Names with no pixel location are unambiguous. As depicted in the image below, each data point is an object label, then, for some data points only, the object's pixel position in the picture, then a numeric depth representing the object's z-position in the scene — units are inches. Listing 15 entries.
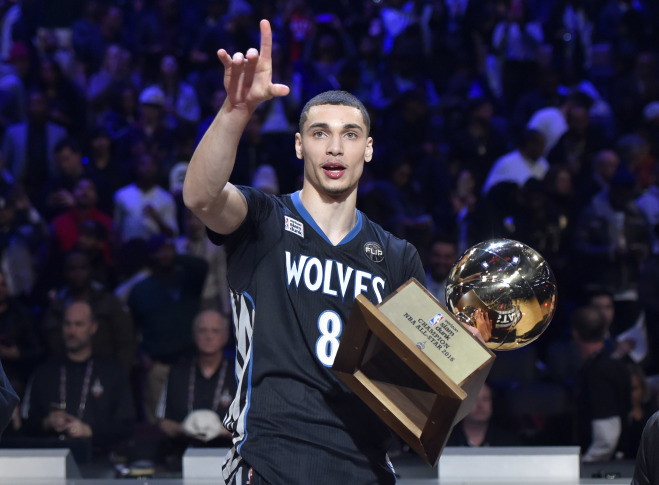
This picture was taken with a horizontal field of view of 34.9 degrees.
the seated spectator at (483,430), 244.1
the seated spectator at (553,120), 356.5
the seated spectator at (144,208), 325.1
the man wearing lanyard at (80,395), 253.8
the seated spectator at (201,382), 252.1
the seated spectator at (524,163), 330.0
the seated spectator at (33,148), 357.1
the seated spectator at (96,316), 286.7
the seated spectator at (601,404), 244.8
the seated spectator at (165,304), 292.4
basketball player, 115.8
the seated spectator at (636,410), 247.0
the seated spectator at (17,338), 285.6
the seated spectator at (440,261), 288.7
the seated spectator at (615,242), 297.0
